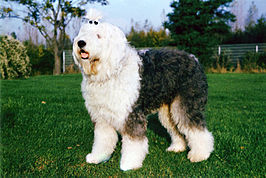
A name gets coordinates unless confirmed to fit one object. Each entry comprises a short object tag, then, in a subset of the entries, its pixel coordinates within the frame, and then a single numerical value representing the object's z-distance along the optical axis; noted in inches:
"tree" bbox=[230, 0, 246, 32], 1264.4
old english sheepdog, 128.8
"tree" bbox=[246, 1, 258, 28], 1227.5
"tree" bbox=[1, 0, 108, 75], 818.2
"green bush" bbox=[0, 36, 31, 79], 551.5
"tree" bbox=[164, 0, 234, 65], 792.9
